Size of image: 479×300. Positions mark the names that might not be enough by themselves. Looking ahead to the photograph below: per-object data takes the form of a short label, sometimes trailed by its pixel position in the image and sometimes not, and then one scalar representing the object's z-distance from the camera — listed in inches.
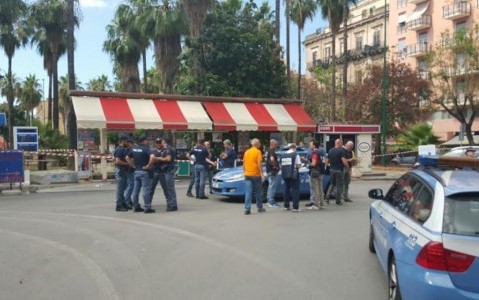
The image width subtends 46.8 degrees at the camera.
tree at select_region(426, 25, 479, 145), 1434.5
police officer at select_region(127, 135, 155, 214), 480.4
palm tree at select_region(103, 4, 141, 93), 1627.7
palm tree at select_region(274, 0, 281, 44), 1424.7
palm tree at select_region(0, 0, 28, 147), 1201.5
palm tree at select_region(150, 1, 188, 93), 1385.3
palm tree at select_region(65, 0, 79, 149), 1002.7
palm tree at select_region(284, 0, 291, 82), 1512.1
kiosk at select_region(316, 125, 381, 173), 1026.1
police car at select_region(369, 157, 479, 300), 163.9
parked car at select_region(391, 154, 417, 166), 1373.0
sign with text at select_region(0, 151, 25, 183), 683.4
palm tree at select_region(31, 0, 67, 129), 1456.7
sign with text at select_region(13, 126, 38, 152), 858.8
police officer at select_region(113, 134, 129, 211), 499.8
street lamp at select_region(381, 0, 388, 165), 1369.3
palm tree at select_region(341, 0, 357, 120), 1562.5
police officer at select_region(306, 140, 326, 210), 507.5
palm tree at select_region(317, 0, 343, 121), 1644.9
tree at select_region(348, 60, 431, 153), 1520.7
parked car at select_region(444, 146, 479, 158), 881.4
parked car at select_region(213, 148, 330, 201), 551.8
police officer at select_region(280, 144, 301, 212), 486.9
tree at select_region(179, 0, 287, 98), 1232.2
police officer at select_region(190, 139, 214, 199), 595.1
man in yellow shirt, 473.7
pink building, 1956.2
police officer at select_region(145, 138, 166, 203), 481.1
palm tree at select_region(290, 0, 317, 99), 1710.1
